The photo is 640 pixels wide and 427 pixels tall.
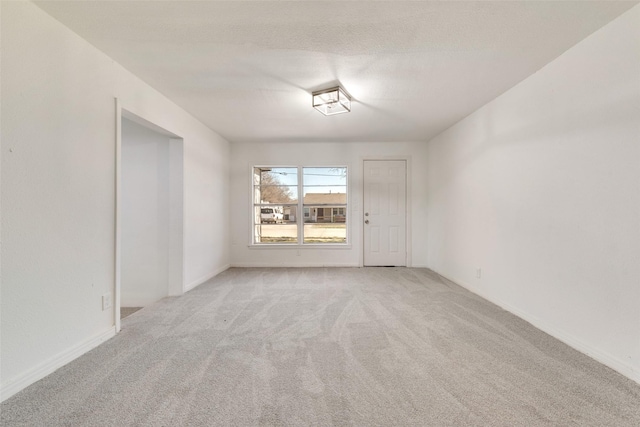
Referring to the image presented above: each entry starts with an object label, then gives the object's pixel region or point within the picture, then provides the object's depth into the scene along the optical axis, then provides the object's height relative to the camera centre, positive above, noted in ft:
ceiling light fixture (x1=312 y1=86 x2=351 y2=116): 9.14 +3.89
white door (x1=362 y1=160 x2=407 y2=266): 16.90 -0.09
